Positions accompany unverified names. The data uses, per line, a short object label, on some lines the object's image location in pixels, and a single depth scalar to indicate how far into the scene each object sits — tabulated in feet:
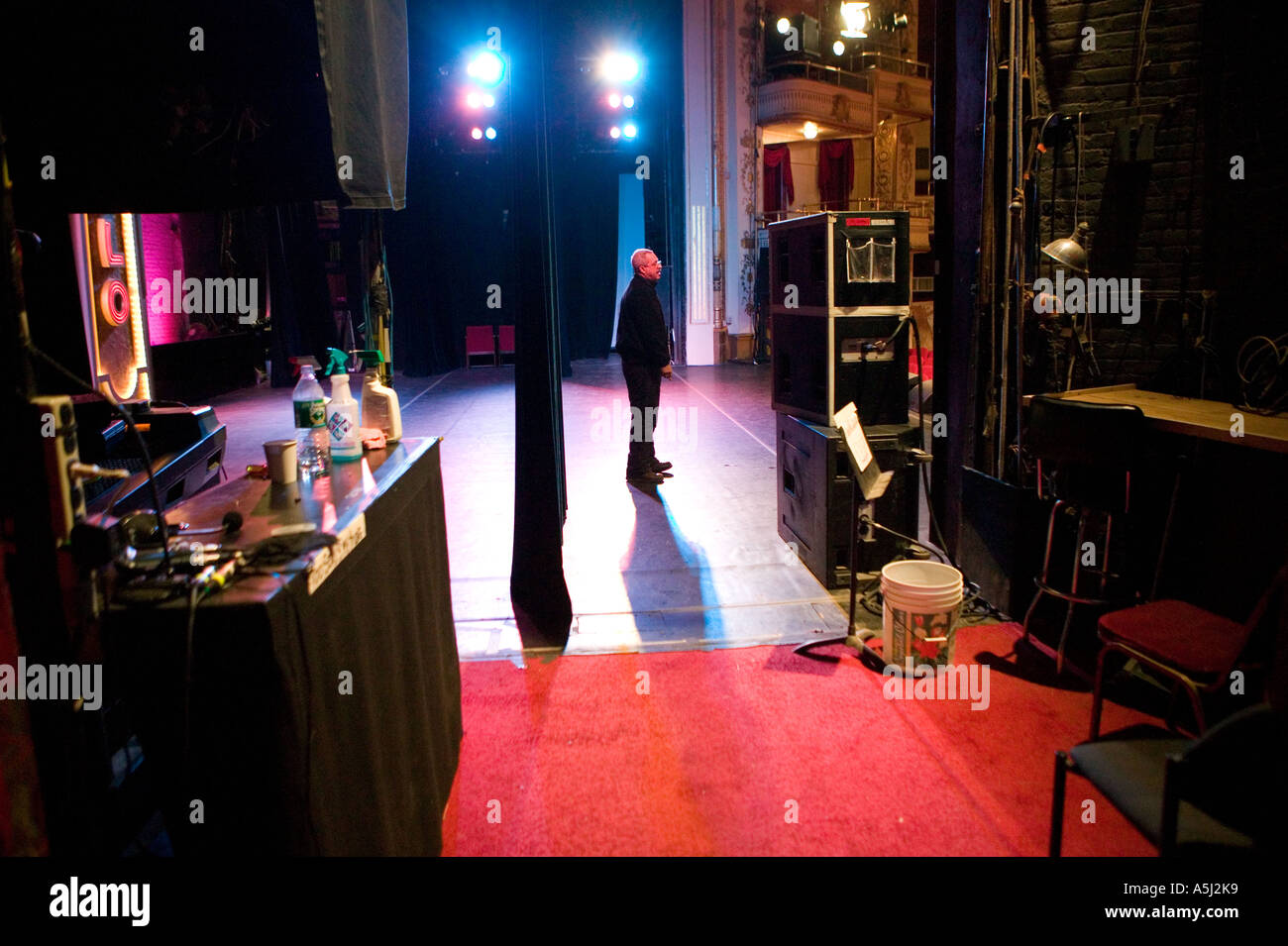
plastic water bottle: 7.55
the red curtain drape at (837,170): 48.78
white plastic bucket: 10.17
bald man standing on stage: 19.48
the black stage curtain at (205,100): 7.81
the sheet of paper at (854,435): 10.69
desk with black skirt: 4.23
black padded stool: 9.48
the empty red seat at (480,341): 44.34
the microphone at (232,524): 5.46
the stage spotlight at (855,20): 44.29
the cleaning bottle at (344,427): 7.68
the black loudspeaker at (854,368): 13.01
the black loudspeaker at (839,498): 13.07
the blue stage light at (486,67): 26.23
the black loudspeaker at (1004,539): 11.64
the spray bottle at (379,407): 8.75
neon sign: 21.63
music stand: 10.71
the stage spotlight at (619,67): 39.52
